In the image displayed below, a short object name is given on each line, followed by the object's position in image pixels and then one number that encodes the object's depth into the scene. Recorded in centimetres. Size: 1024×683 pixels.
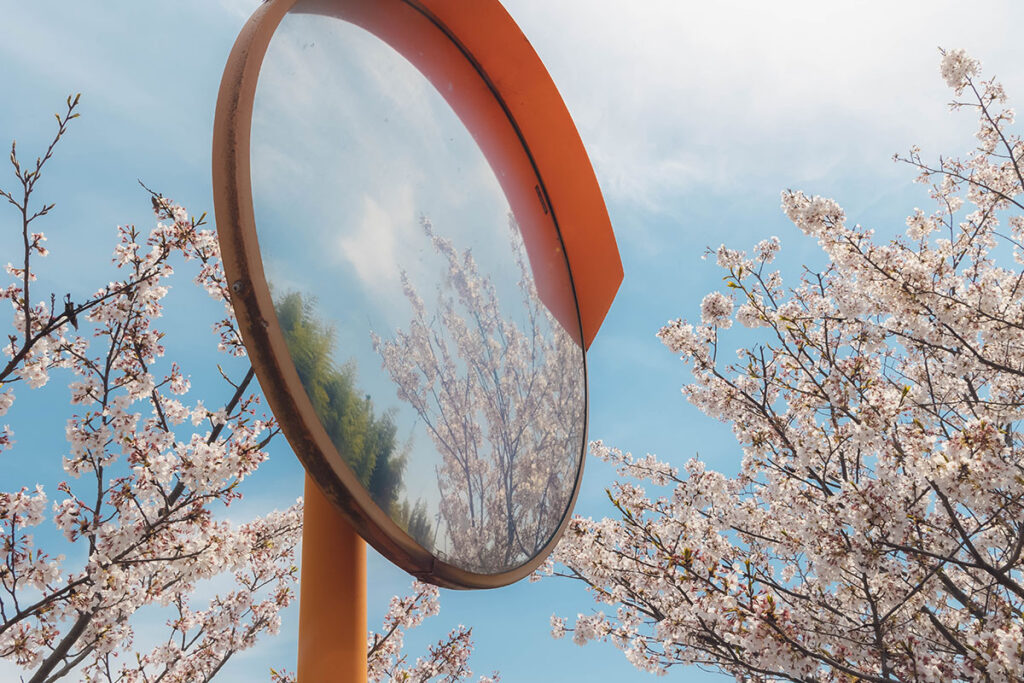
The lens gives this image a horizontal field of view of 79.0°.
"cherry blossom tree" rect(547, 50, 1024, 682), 323
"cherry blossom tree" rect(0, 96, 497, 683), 295
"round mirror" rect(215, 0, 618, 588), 106
